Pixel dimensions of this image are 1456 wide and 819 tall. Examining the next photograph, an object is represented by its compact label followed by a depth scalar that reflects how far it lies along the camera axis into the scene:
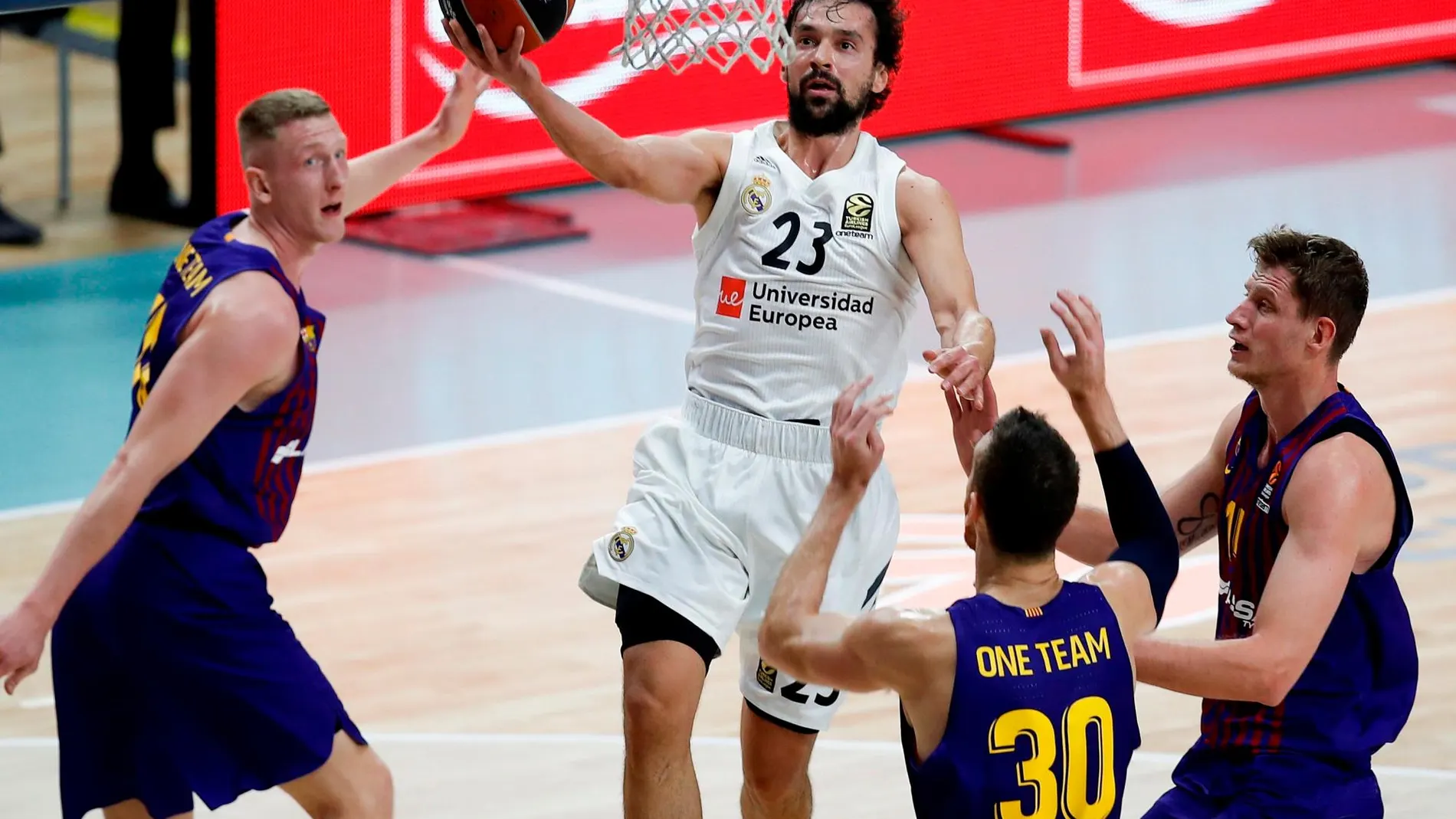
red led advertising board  23.55
